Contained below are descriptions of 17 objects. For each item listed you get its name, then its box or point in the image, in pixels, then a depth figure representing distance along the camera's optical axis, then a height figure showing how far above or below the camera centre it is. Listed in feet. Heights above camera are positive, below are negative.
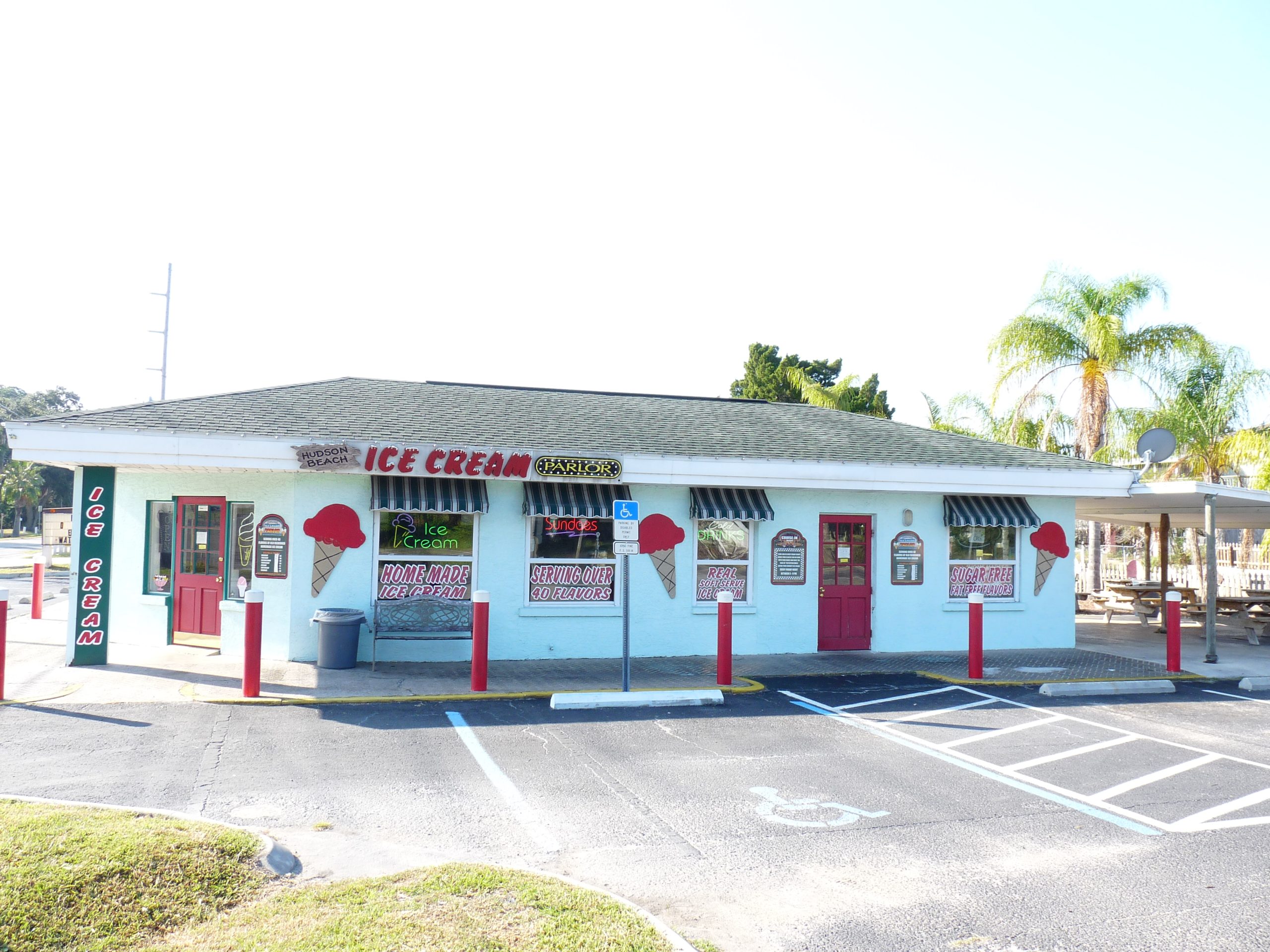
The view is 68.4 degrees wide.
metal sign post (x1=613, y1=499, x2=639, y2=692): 35.68 -0.07
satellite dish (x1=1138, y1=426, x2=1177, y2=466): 55.77 +5.53
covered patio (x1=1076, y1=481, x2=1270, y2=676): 48.42 +1.15
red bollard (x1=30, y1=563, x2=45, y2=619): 58.34 -4.67
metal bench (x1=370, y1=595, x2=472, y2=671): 41.50 -4.25
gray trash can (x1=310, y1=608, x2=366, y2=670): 40.24 -4.93
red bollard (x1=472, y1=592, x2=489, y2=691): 36.24 -4.43
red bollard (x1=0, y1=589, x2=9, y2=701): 32.99 -3.41
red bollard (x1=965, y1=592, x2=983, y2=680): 41.91 -4.62
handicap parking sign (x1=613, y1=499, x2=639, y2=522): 35.81 +0.69
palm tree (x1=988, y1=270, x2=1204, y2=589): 83.41 +17.66
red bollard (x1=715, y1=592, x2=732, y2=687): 39.32 -4.61
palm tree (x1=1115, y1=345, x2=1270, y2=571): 85.40 +11.34
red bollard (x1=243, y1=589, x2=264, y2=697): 34.22 -4.55
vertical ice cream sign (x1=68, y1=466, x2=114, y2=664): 39.42 -2.01
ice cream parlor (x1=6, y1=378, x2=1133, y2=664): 40.47 +0.10
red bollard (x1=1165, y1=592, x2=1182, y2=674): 45.29 -4.50
